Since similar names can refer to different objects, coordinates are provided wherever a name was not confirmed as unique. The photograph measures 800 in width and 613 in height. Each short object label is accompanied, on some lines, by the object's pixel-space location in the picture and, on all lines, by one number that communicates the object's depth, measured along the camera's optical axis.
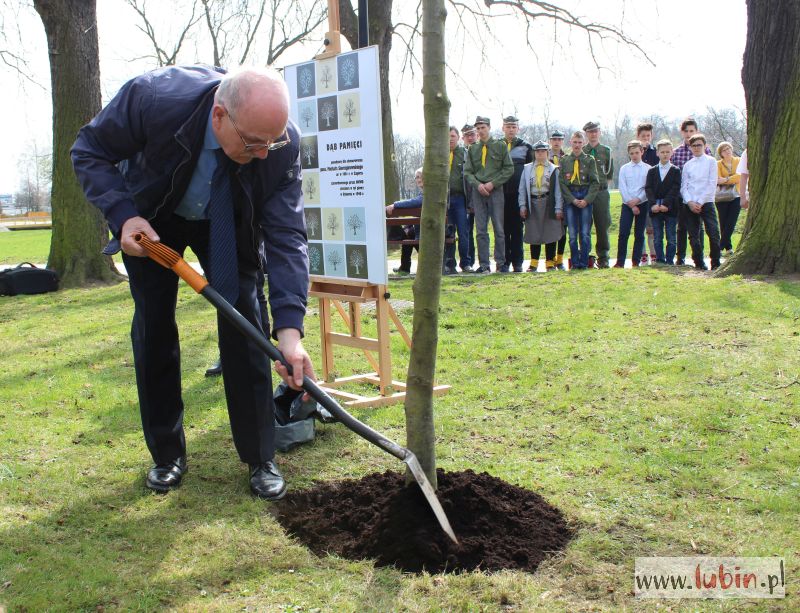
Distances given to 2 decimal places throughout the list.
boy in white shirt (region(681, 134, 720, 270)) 10.72
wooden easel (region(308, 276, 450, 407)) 5.43
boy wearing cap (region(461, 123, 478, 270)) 11.91
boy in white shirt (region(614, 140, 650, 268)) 11.33
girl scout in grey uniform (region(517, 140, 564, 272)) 11.38
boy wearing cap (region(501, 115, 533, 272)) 11.63
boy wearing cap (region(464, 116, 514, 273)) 11.30
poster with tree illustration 5.29
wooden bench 11.30
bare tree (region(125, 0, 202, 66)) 33.28
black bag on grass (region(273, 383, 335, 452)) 4.52
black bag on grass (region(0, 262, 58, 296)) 11.81
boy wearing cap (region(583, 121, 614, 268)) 11.34
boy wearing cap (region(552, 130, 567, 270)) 12.02
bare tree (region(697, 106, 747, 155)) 33.84
